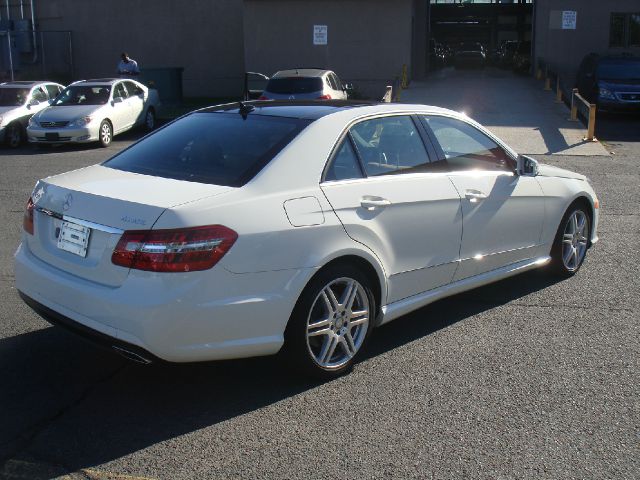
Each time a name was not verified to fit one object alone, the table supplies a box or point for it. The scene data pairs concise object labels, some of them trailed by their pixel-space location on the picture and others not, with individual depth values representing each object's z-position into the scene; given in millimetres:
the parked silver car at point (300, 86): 17750
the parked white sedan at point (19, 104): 17172
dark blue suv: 21469
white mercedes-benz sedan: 3945
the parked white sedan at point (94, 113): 16391
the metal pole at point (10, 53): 28058
